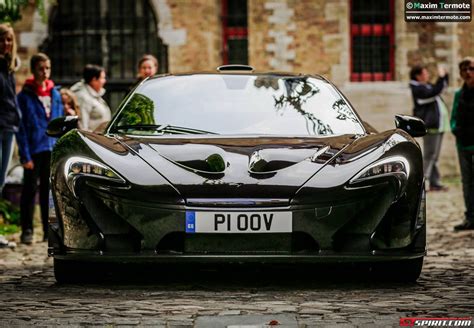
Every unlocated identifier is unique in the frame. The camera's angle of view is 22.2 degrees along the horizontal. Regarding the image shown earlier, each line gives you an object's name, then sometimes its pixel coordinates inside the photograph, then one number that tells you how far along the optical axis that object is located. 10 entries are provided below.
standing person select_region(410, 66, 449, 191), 18.73
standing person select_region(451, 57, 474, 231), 11.77
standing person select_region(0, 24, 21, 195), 10.70
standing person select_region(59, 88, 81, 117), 11.74
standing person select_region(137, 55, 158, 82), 12.92
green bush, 12.95
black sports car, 6.70
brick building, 22.31
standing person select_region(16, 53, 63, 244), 10.98
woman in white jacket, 12.44
